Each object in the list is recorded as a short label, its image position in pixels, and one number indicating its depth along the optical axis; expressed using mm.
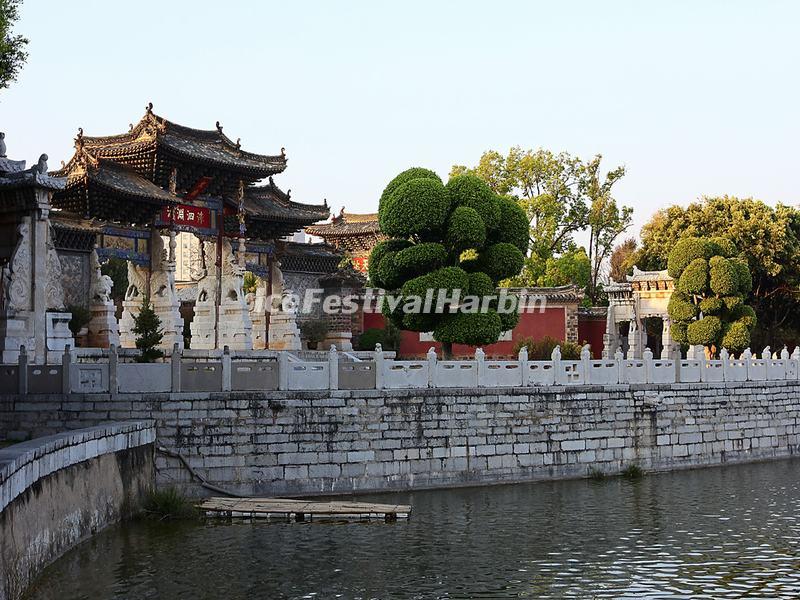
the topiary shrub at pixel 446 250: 27812
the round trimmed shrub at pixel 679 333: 38125
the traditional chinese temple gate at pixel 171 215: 30719
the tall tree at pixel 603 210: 52312
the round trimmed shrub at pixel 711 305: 37156
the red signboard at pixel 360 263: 50406
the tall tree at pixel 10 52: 21922
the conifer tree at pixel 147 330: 24938
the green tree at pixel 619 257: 60706
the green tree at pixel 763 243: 44469
